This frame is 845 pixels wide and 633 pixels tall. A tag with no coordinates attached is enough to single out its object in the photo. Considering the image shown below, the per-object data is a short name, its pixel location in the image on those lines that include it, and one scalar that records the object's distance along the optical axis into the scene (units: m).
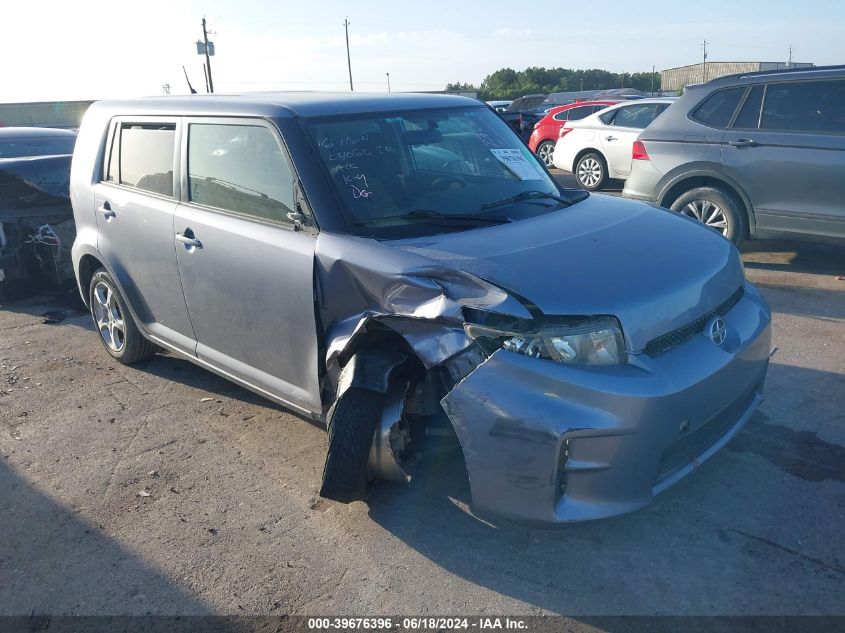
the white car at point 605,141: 11.69
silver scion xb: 2.73
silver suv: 6.38
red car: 15.27
